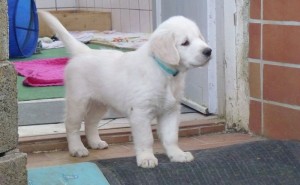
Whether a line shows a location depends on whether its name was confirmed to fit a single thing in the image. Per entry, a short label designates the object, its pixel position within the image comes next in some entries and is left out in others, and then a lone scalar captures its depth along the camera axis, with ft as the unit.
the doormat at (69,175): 6.98
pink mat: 12.72
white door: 10.39
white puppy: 7.42
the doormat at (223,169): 7.09
